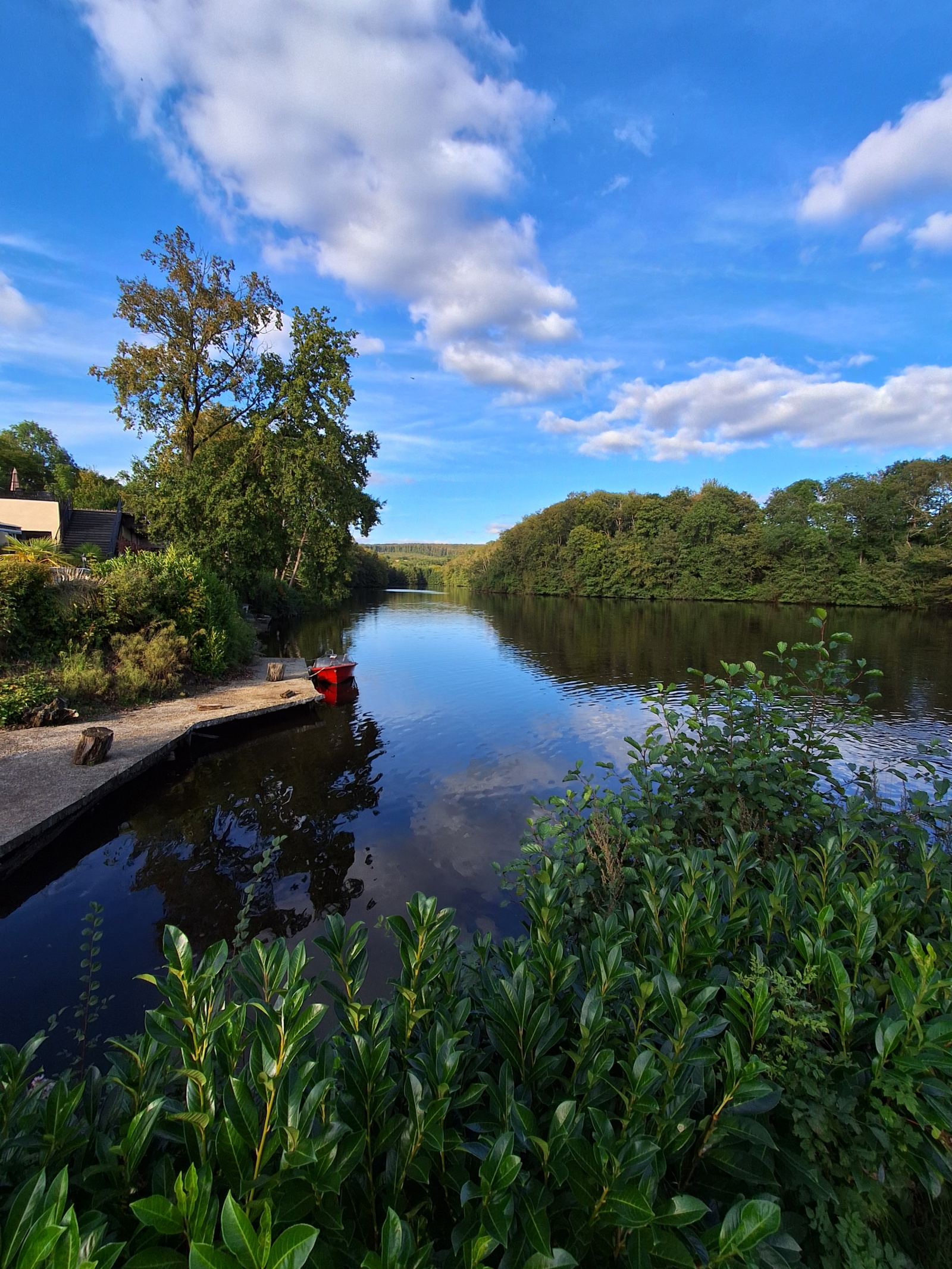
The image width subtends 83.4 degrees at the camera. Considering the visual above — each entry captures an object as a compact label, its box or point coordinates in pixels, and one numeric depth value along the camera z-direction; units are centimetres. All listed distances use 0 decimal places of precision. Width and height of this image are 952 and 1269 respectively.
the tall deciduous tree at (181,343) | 1878
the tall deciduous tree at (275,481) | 2027
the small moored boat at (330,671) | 1588
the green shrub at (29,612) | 1109
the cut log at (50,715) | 1005
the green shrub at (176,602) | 1321
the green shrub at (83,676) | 1134
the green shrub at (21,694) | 995
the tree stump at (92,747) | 834
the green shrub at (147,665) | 1238
